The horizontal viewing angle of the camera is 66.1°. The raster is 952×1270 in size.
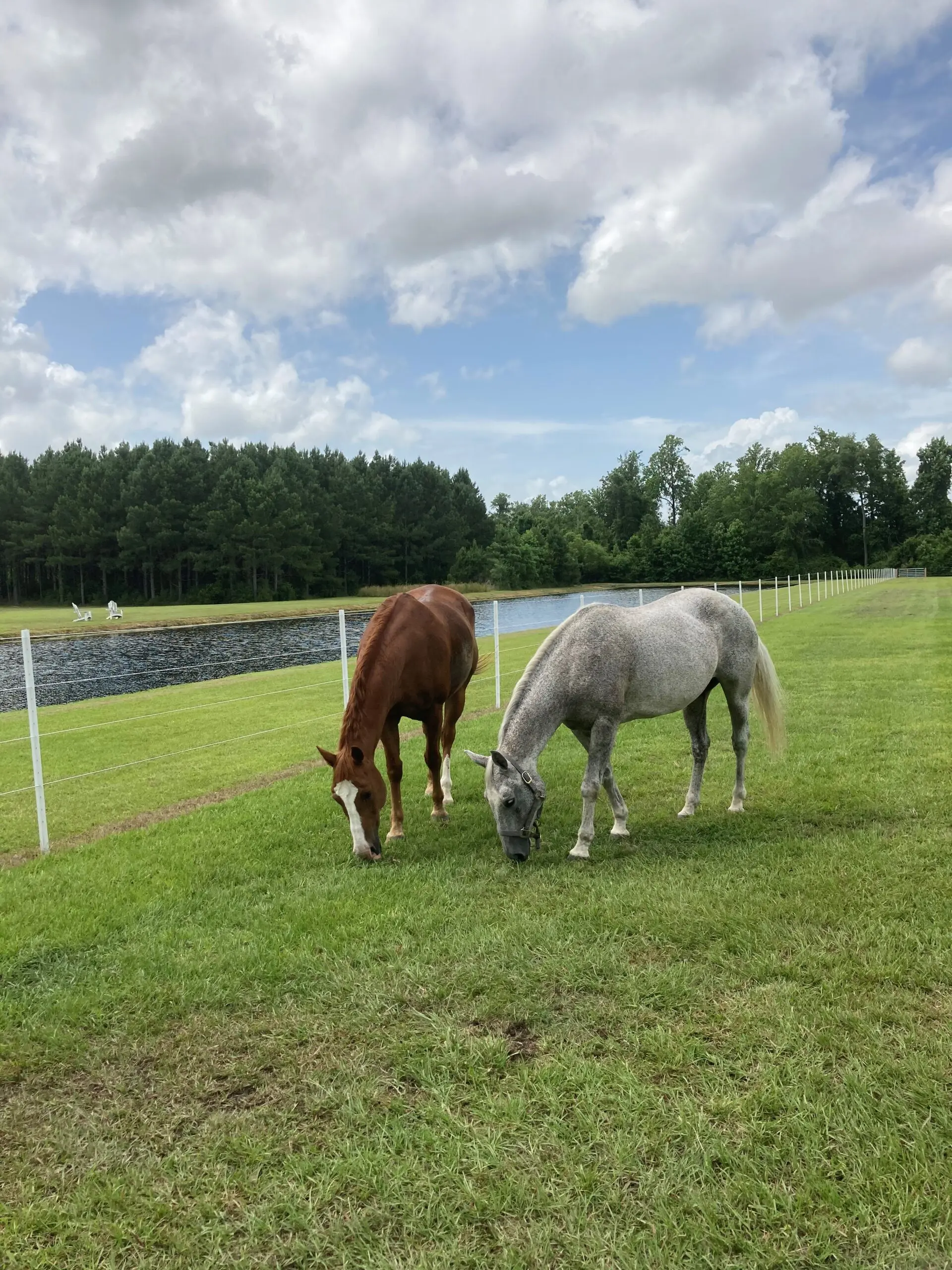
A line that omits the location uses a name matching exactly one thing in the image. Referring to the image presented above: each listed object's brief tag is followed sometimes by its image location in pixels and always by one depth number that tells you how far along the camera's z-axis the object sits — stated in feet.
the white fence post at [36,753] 15.96
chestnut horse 13.84
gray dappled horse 13.30
